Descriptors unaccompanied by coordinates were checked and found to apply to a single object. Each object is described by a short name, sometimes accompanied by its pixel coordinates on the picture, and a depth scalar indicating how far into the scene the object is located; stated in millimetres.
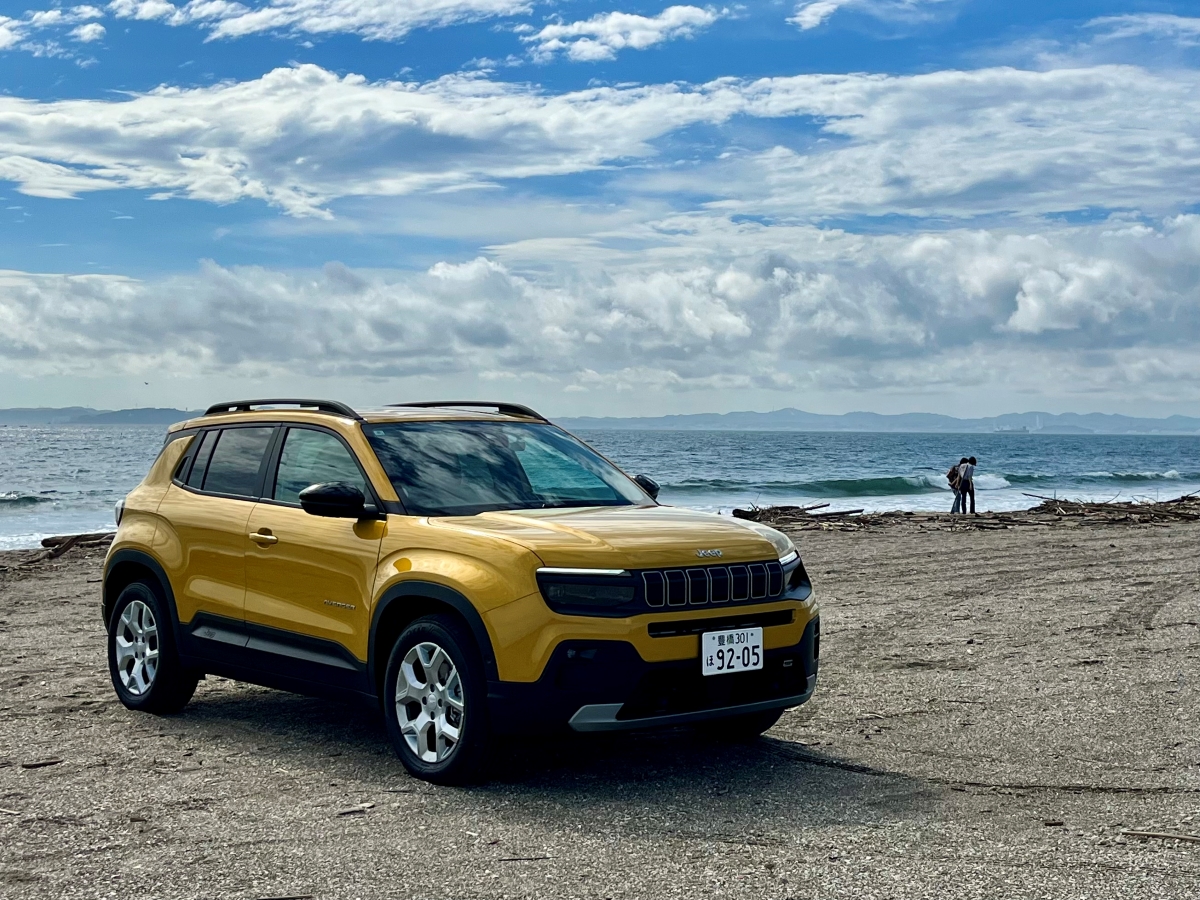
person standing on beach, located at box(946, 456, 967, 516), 31062
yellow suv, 5605
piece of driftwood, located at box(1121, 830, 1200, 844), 5043
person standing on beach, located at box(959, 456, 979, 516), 31031
